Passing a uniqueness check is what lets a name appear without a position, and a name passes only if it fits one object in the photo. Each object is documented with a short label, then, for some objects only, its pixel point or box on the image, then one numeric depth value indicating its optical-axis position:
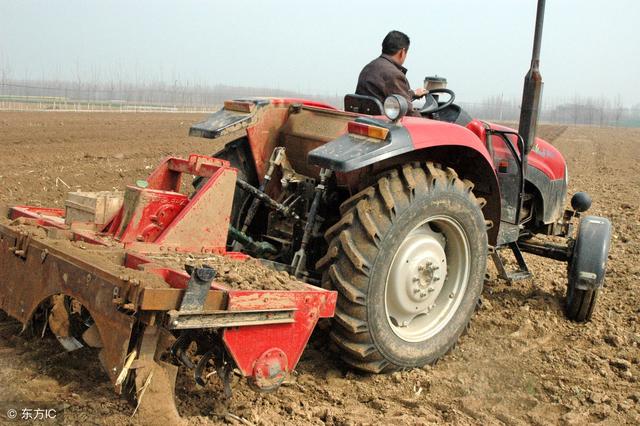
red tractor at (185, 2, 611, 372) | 3.65
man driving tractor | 4.63
